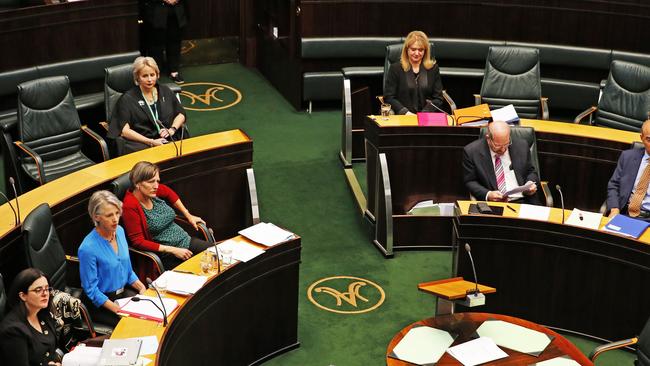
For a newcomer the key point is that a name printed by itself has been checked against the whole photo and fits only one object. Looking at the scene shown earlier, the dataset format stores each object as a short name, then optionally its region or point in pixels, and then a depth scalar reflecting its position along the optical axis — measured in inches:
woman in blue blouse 464.1
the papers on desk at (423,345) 427.8
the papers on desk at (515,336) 438.6
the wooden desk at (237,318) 427.8
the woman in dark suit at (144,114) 610.2
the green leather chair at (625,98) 671.8
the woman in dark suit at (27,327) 397.7
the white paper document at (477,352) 427.2
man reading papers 581.0
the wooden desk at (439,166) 615.2
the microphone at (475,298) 442.9
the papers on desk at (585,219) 519.2
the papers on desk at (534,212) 527.2
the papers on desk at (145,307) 424.5
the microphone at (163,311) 415.8
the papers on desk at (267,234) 493.4
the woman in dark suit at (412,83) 682.2
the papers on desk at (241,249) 478.0
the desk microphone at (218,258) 462.6
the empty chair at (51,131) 611.8
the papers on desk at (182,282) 446.0
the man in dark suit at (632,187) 568.1
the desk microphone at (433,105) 681.7
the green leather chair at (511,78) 704.4
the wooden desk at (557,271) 514.6
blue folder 508.7
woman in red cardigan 505.0
